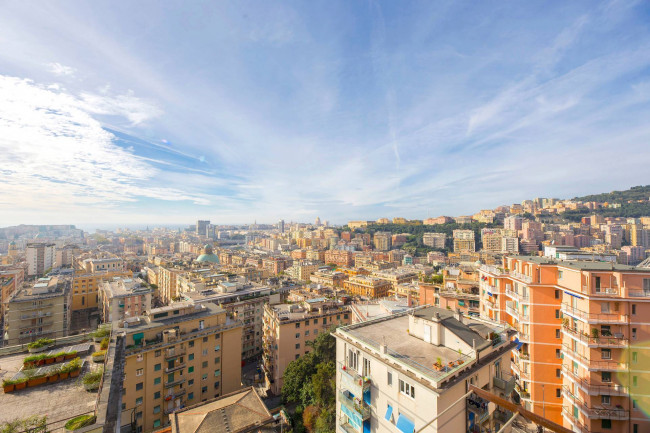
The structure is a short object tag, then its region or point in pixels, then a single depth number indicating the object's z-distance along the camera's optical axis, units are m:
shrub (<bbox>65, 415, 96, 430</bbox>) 9.03
